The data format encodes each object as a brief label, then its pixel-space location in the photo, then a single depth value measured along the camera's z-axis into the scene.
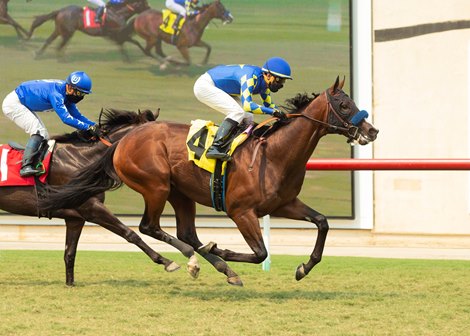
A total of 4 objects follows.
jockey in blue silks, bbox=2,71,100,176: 15.05
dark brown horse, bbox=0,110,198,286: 15.14
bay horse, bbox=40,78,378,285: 13.64
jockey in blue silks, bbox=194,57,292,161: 13.74
